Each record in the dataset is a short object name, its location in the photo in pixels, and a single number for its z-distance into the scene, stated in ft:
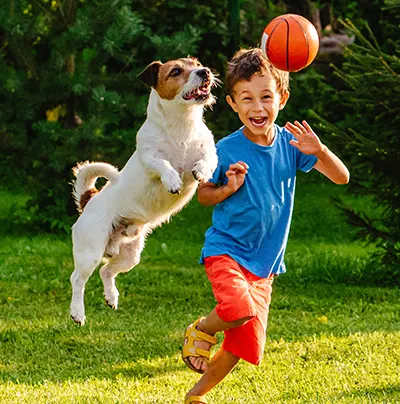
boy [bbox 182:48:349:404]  26.63
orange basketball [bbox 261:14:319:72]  27.40
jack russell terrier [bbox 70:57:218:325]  25.98
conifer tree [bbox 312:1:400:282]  49.78
